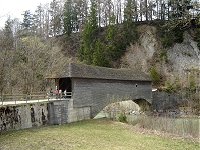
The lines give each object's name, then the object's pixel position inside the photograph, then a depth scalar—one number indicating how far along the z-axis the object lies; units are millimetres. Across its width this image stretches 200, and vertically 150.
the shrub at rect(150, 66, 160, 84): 34062
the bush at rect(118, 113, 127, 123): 19406
